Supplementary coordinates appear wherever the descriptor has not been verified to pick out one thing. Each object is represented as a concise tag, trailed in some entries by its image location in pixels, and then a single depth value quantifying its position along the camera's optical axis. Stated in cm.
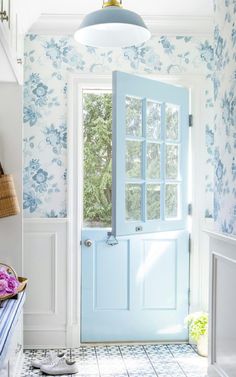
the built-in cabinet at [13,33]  234
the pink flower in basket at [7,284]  268
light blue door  373
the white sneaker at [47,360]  349
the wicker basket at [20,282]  269
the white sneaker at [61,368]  338
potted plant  373
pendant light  239
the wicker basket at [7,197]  321
